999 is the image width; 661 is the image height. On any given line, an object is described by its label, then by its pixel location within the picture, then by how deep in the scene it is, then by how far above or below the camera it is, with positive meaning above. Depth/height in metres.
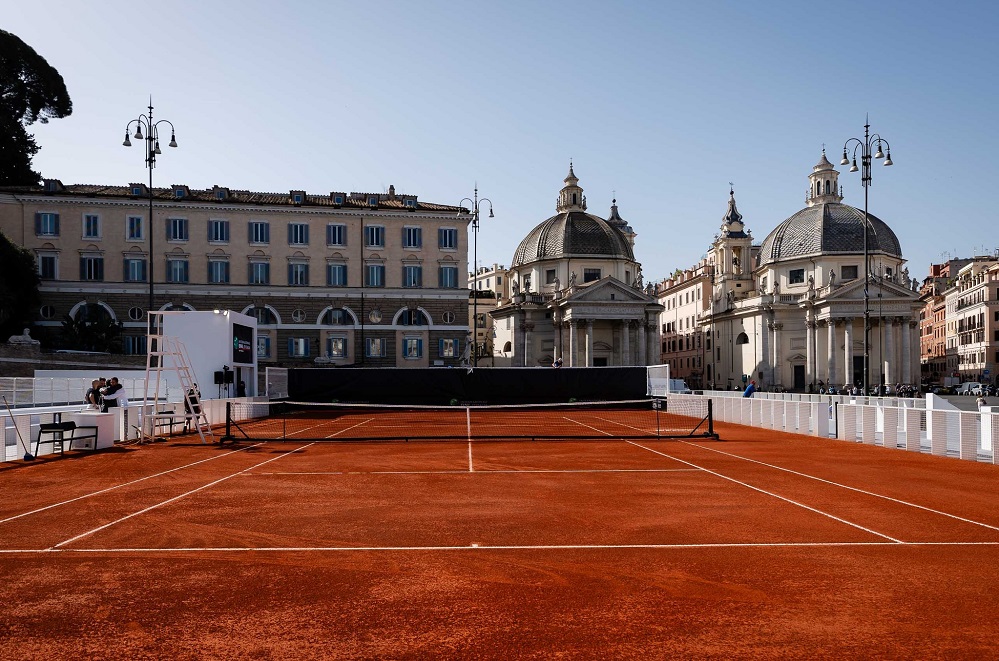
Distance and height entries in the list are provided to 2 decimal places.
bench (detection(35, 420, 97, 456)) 21.36 -2.07
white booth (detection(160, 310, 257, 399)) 35.78 +0.58
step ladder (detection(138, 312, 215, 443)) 24.97 -1.88
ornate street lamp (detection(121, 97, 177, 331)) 41.12 +11.42
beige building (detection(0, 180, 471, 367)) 59.81 +7.34
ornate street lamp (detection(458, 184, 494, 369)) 58.12 +10.01
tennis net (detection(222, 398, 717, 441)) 28.20 -2.96
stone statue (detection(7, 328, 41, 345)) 50.38 +1.34
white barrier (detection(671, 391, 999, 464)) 19.84 -2.24
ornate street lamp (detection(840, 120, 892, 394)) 41.30 +9.84
